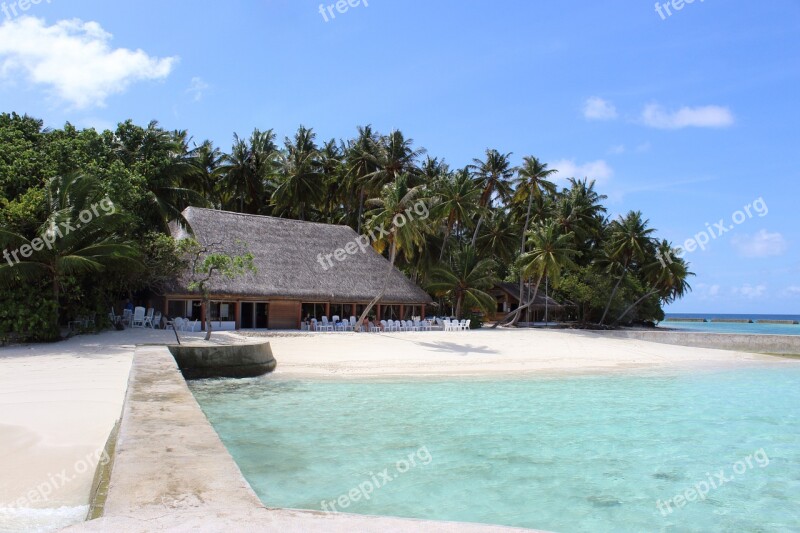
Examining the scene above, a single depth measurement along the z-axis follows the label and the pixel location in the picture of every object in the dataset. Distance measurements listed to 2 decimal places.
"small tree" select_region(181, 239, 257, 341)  17.59
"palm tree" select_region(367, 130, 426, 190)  35.44
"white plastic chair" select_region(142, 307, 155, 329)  19.86
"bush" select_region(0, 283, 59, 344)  15.21
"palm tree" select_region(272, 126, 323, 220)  36.31
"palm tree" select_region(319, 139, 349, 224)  39.16
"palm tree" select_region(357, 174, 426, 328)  24.61
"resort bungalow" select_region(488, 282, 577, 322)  39.59
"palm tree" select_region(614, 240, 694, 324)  40.88
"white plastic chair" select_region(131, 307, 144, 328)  19.81
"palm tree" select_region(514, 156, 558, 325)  35.06
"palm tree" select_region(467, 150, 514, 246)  36.03
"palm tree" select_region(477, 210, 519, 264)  37.12
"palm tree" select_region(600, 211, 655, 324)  38.50
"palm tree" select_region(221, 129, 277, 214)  37.41
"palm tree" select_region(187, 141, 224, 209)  37.12
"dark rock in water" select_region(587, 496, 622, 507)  6.26
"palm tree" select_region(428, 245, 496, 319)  29.67
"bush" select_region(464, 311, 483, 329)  30.03
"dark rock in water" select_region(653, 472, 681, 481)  7.30
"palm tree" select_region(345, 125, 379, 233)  36.28
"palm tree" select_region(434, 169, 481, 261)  29.86
